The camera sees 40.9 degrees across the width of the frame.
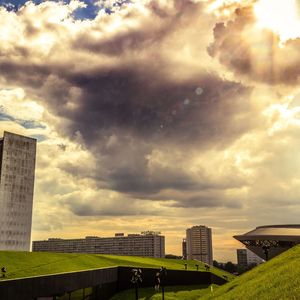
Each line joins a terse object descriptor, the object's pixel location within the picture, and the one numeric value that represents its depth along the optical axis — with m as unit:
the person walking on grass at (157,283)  73.38
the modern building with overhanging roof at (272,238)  100.94
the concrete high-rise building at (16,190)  159.50
